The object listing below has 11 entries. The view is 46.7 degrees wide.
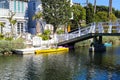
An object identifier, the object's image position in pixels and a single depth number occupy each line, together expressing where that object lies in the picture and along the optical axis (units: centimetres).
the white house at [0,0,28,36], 2291
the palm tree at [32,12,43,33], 2339
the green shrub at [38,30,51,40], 2211
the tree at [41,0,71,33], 2240
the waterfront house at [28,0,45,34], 2487
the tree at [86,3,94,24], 2873
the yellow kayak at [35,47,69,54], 1902
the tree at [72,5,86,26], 2651
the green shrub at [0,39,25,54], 1808
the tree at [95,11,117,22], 2990
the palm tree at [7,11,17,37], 2179
